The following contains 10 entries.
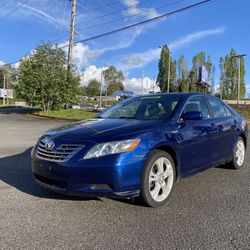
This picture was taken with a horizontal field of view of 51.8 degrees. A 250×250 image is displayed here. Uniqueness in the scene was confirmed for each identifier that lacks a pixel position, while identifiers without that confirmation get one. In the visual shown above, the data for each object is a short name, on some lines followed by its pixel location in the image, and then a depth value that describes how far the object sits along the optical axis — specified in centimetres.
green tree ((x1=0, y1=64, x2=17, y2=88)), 7609
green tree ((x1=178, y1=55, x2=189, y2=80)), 6170
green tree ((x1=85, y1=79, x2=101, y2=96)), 8212
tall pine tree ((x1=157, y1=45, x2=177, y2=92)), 5802
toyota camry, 303
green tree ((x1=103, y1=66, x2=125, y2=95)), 7456
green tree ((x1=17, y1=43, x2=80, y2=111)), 1962
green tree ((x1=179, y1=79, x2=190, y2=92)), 5887
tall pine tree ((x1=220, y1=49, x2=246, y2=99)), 5669
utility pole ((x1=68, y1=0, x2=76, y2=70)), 2104
